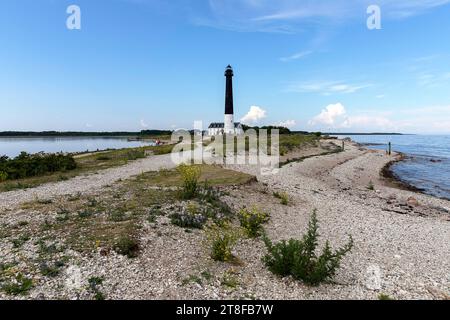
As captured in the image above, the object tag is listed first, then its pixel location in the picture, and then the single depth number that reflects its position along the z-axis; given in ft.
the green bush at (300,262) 27.65
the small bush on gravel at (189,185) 49.90
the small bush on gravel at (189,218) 39.34
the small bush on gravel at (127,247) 30.17
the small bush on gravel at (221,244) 31.24
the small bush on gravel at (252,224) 38.73
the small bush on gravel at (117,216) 38.28
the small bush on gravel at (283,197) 57.52
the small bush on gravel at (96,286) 23.47
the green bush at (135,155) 115.96
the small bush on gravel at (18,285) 23.15
